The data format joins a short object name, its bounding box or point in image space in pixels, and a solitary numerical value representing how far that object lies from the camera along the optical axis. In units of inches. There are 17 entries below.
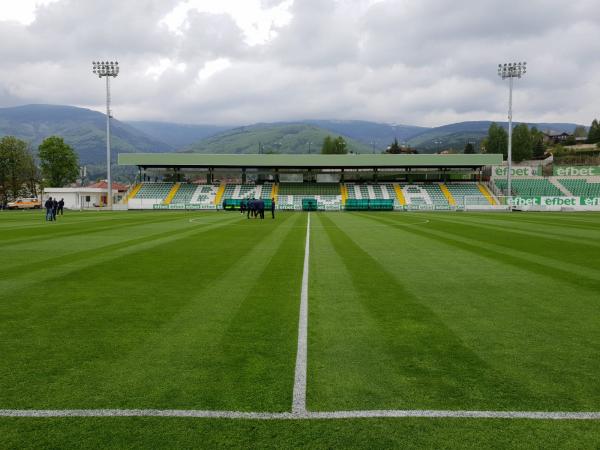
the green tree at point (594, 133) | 6176.2
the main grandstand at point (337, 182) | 2642.7
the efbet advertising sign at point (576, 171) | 2787.9
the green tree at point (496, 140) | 5519.7
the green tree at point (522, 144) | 5265.8
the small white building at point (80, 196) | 2870.6
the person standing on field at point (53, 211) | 1302.9
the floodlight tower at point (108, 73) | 2481.7
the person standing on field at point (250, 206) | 1396.2
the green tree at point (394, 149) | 6049.7
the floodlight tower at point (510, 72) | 2363.7
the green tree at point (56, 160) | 3496.6
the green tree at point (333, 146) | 5659.5
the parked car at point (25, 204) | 2992.1
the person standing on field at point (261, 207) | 1331.2
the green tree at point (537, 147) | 5811.5
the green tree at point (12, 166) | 3213.6
